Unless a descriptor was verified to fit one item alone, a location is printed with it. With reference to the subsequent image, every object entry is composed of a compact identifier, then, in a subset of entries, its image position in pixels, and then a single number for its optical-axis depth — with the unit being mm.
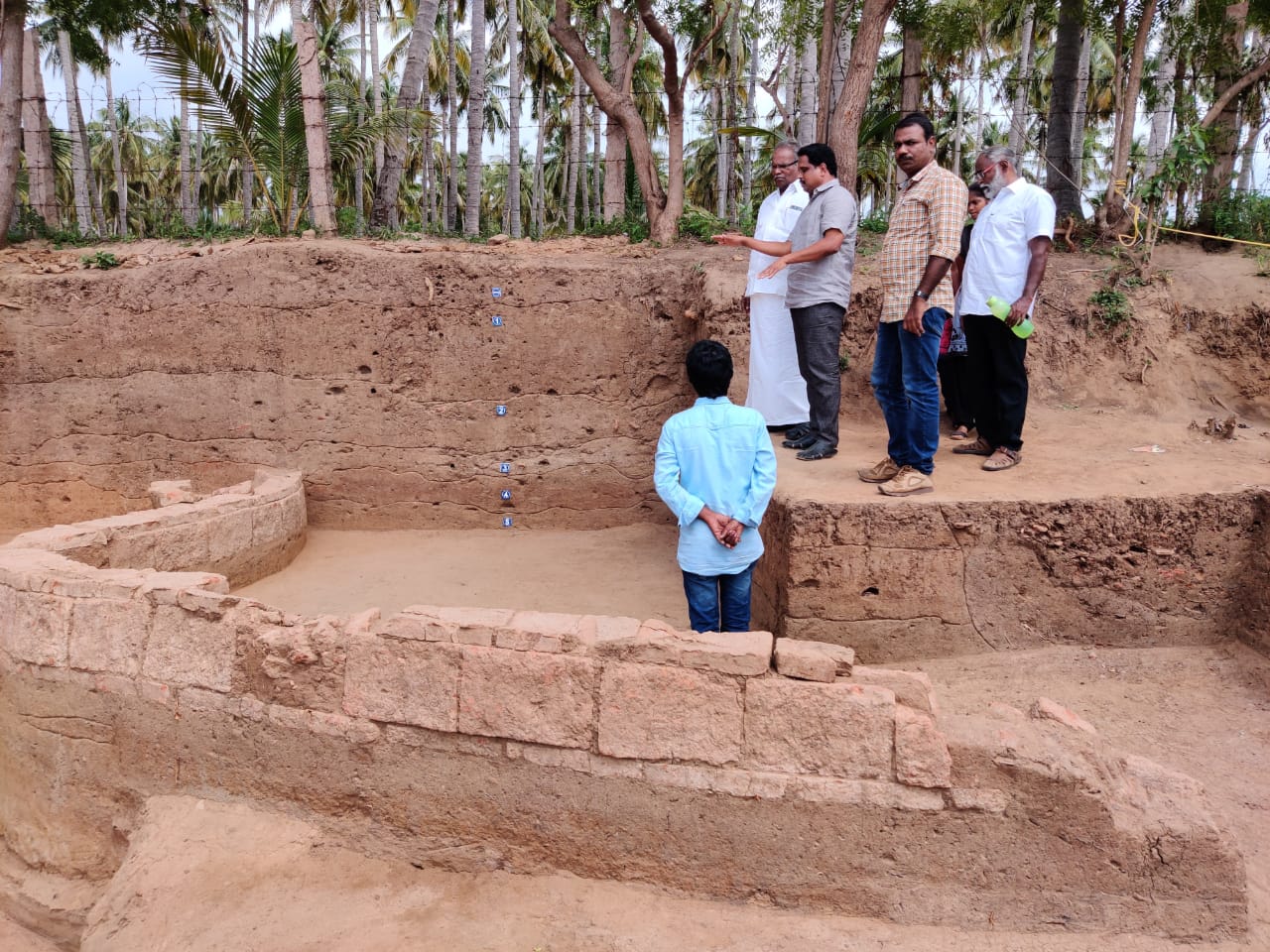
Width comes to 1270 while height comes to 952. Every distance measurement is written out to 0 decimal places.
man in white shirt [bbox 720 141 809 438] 5887
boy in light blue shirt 3455
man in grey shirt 4852
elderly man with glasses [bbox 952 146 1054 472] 4738
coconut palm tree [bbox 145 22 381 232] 9023
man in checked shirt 4242
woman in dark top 5547
